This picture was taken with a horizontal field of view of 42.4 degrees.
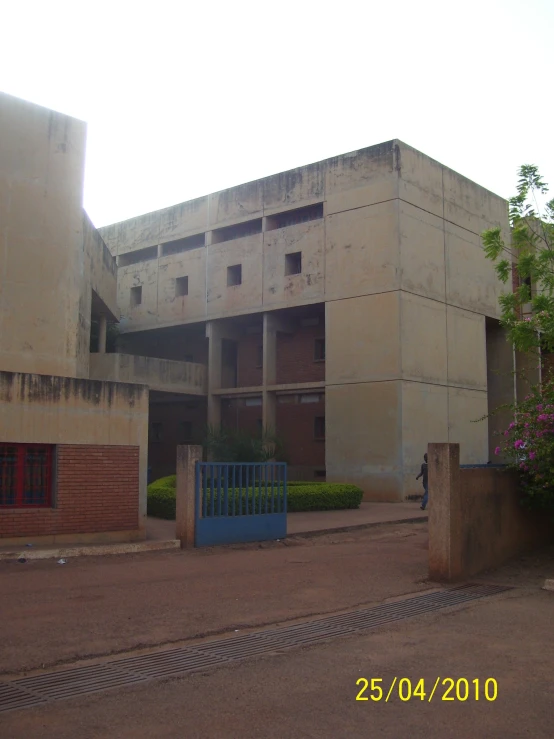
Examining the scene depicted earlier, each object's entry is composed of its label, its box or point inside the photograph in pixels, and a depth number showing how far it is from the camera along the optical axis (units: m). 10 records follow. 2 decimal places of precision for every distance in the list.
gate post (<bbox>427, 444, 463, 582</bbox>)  9.63
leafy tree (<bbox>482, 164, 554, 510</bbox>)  10.45
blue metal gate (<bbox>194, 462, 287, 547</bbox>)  13.03
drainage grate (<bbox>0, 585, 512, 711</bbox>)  5.14
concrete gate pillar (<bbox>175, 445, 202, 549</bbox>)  12.84
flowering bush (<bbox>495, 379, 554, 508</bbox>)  10.32
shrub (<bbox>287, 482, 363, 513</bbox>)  19.91
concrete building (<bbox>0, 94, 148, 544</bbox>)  12.12
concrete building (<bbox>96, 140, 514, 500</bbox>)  25.48
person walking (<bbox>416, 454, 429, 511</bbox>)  20.16
